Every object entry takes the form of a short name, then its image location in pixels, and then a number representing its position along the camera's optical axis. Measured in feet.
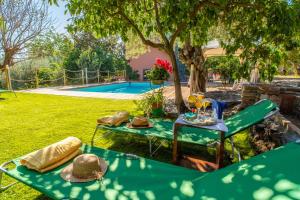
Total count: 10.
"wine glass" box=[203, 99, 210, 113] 11.14
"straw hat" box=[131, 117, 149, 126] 12.62
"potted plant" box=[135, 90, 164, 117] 19.42
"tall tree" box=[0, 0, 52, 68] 43.86
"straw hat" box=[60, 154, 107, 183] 7.30
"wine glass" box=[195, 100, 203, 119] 10.62
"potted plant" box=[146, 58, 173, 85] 20.12
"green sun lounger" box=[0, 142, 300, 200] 5.25
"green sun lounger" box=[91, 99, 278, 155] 10.01
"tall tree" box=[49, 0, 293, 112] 13.10
